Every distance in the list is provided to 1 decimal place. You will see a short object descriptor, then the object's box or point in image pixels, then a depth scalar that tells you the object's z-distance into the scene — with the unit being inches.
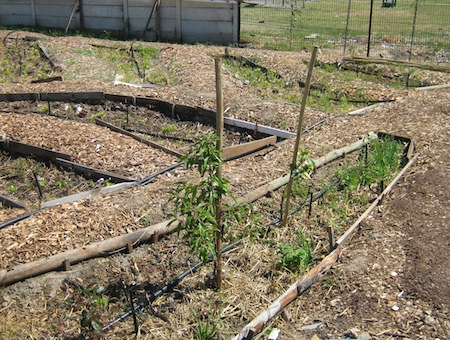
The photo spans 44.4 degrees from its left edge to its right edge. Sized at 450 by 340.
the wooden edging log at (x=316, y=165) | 250.5
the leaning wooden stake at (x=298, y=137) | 214.5
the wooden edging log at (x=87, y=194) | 248.7
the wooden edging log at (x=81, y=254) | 193.5
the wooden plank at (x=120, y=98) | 391.4
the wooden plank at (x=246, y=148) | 306.8
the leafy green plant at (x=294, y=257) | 212.5
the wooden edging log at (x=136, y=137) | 314.3
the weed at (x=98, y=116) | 379.2
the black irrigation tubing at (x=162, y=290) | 183.6
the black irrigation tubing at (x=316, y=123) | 343.0
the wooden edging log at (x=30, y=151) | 313.0
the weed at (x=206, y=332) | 175.8
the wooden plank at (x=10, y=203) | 258.3
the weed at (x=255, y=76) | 477.7
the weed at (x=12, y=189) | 295.0
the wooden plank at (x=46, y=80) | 461.7
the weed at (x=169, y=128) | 368.5
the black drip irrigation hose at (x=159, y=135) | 355.3
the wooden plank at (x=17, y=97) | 394.6
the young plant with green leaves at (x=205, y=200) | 176.4
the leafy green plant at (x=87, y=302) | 171.9
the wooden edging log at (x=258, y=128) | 344.4
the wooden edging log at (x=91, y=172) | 287.3
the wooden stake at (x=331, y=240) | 220.4
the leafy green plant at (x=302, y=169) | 220.4
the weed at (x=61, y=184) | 297.0
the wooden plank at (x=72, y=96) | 394.9
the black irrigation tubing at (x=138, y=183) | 227.3
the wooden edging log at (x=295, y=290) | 175.8
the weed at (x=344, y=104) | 405.6
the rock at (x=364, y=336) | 175.9
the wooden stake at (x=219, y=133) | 183.9
